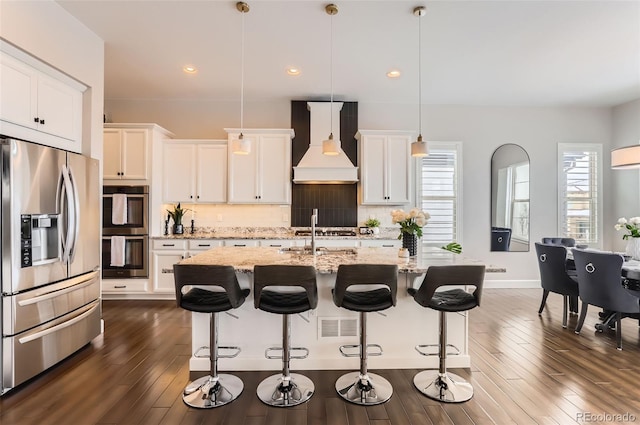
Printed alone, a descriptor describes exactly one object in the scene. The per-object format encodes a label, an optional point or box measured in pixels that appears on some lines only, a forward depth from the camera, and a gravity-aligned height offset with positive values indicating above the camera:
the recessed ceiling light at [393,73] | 4.04 +1.82
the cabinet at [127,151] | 4.38 +0.84
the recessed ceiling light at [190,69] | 3.91 +1.81
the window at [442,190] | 5.33 +0.38
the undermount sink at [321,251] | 2.99 -0.40
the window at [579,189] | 5.41 +0.41
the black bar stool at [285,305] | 1.98 -0.62
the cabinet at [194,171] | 4.80 +0.61
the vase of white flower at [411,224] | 2.63 -0.11
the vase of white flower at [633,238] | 3.31 -0.27
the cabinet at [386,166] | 4.87 +0.71
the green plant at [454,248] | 2.74 -0.33
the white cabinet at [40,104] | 2.31 +0.87
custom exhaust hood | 4.77 +0.65
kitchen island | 2.54 -0.99
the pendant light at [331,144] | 2.72 +0.63
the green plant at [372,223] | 5.00 -0.19
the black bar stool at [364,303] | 2.00 -0.62
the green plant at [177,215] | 4.80 -0.07
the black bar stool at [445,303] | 2.04 -0.63
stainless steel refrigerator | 2.18 -0.37
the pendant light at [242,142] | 2.70 +0.64
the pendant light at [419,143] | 2.75 +0.63
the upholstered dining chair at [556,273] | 3.50 -0.70
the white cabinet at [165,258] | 4.43 -0.68
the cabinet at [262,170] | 4.79 +0.64
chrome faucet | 2.89 -0.27
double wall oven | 4.33 -0.31
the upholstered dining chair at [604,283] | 2.87 -0.68
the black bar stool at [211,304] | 1.97 -0.62
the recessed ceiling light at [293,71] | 3.96 +1.80
